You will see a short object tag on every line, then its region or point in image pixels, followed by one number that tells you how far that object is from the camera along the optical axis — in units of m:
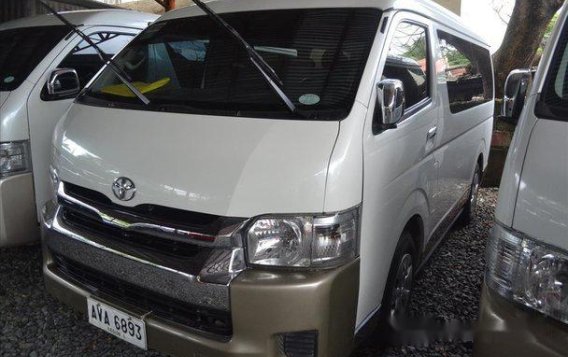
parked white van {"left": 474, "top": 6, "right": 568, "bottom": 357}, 1.45
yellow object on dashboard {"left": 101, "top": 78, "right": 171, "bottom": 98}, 2.66
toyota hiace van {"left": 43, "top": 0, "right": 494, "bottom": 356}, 1.87
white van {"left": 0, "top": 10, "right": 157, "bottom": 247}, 3.13
